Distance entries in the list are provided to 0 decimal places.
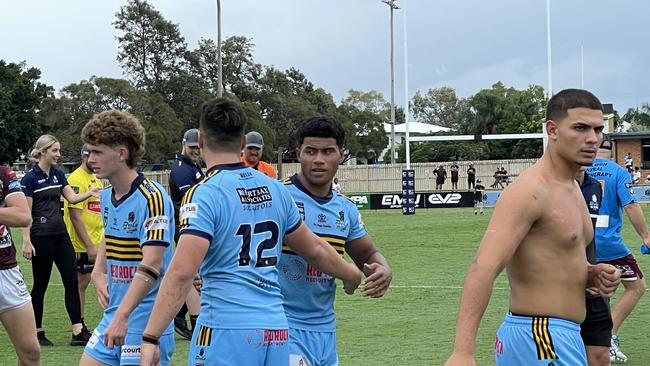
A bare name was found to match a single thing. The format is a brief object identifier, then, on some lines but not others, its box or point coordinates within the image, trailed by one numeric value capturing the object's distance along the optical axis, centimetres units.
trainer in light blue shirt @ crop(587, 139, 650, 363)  901
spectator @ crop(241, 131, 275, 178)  1086
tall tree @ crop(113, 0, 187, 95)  8012
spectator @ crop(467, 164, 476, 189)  5200
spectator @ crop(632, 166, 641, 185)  4797
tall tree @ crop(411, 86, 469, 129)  12950
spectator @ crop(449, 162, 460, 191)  5300
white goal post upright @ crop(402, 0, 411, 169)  4372
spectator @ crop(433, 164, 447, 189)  5325
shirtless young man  433
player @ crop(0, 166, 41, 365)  686
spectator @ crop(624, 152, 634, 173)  4924
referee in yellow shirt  1109
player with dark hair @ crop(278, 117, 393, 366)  546
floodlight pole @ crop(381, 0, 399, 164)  6289
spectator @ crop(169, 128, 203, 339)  1062
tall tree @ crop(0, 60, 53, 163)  7250
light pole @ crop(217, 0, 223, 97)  4794
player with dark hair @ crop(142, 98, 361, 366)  440
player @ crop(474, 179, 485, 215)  3716
